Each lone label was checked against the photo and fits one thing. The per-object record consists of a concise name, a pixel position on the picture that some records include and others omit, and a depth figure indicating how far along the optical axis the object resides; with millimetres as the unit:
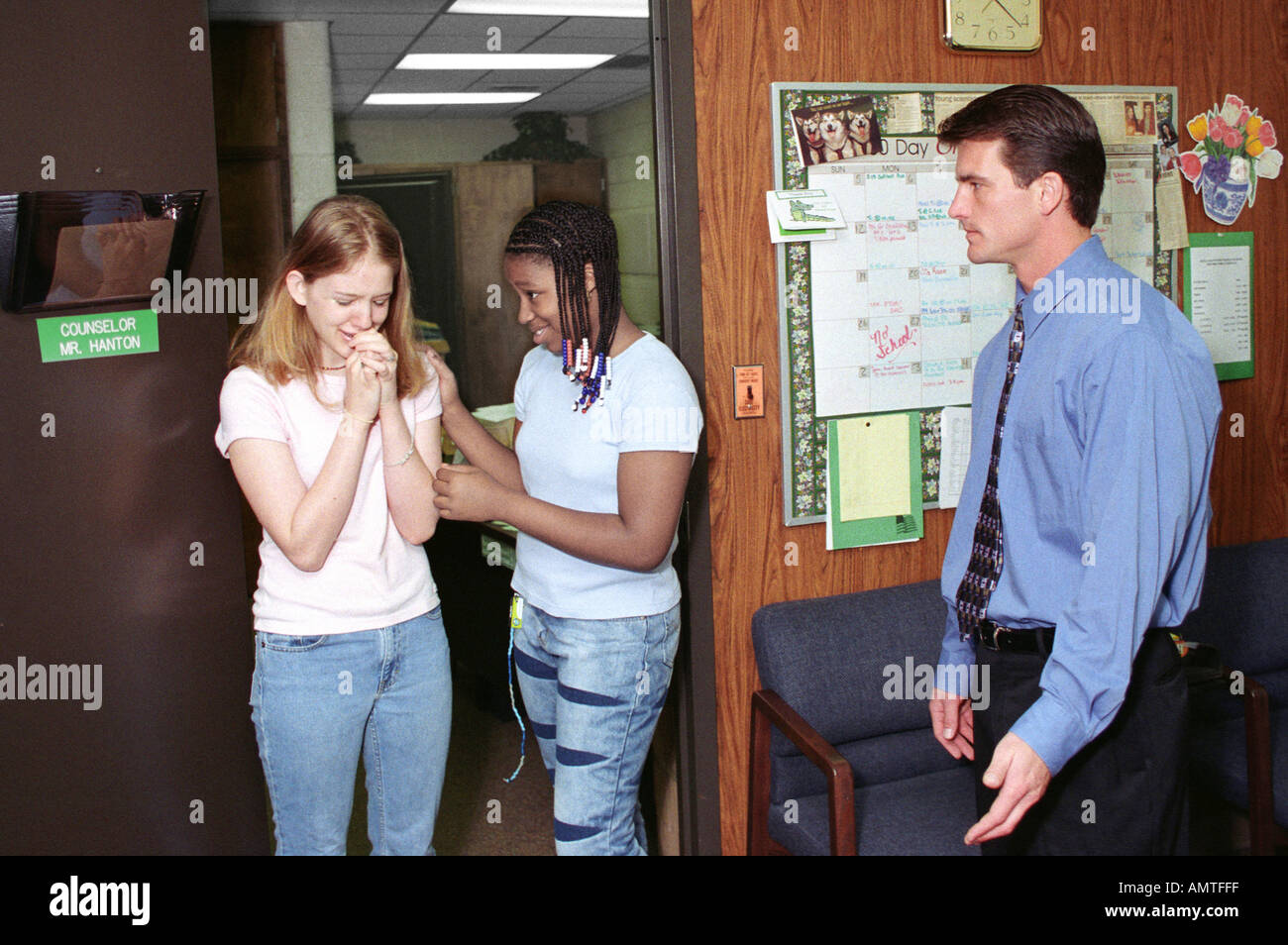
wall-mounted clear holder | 1847
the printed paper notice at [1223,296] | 2893
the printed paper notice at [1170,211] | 2838
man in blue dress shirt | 1527
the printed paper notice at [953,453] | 2680
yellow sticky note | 2615
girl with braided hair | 1915
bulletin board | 2529
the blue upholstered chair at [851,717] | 2373
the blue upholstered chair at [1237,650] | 2561
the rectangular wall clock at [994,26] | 2594
